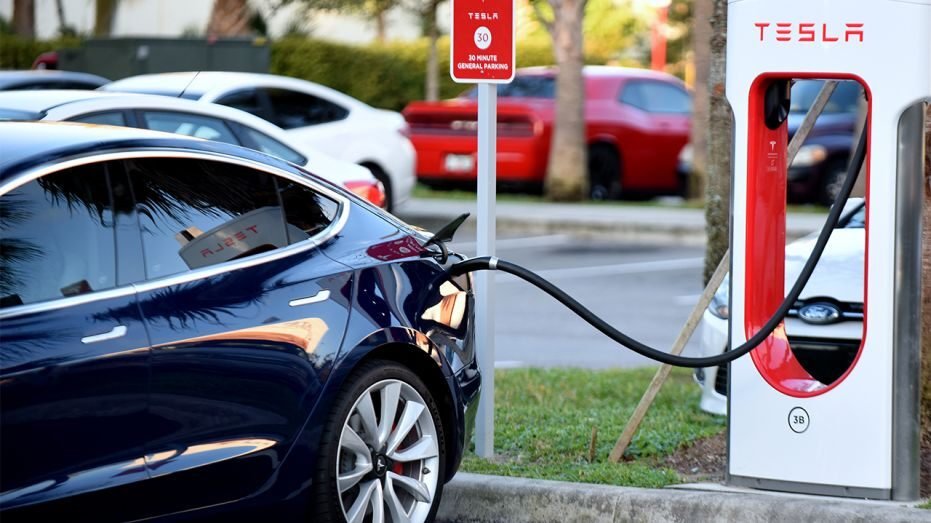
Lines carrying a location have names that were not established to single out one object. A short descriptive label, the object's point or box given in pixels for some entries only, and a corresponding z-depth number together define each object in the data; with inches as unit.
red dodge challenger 1465.3
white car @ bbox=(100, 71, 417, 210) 1019.3
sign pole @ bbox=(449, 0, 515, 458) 488.7
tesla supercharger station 419.8
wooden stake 494.6
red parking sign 488.1
